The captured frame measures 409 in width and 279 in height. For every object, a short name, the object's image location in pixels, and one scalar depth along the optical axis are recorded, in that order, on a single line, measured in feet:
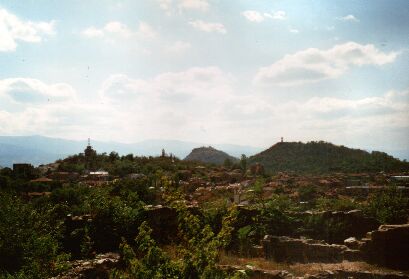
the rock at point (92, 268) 30.45
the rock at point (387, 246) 36.01
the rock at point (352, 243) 38.13
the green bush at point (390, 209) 46.70
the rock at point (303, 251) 37.83
